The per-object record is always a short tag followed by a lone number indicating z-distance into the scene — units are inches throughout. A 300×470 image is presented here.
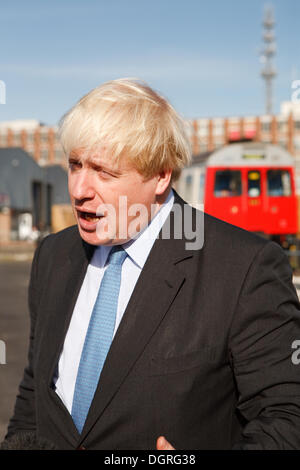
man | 72.3
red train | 653.9
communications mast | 2640.3
